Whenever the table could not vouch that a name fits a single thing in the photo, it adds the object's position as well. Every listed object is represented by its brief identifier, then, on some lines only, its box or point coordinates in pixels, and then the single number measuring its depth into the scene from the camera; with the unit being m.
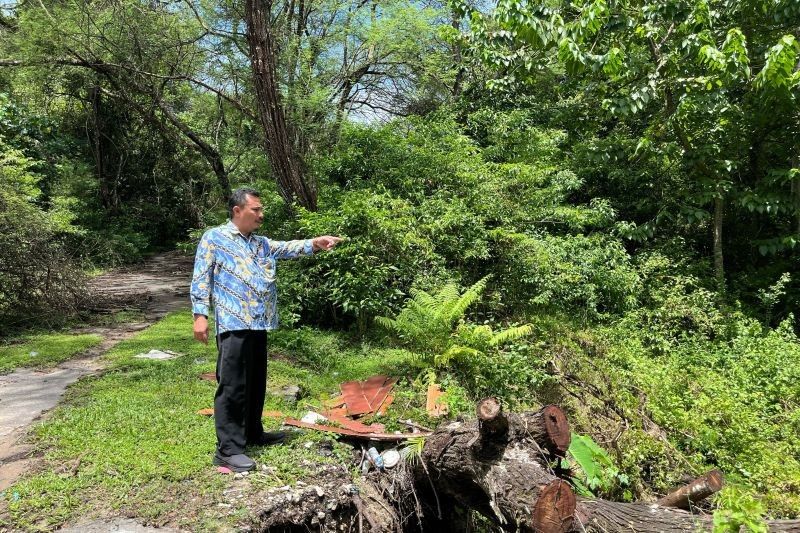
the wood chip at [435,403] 4.84
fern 5.72
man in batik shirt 3.56
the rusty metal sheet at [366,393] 4.96
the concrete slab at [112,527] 2.92
